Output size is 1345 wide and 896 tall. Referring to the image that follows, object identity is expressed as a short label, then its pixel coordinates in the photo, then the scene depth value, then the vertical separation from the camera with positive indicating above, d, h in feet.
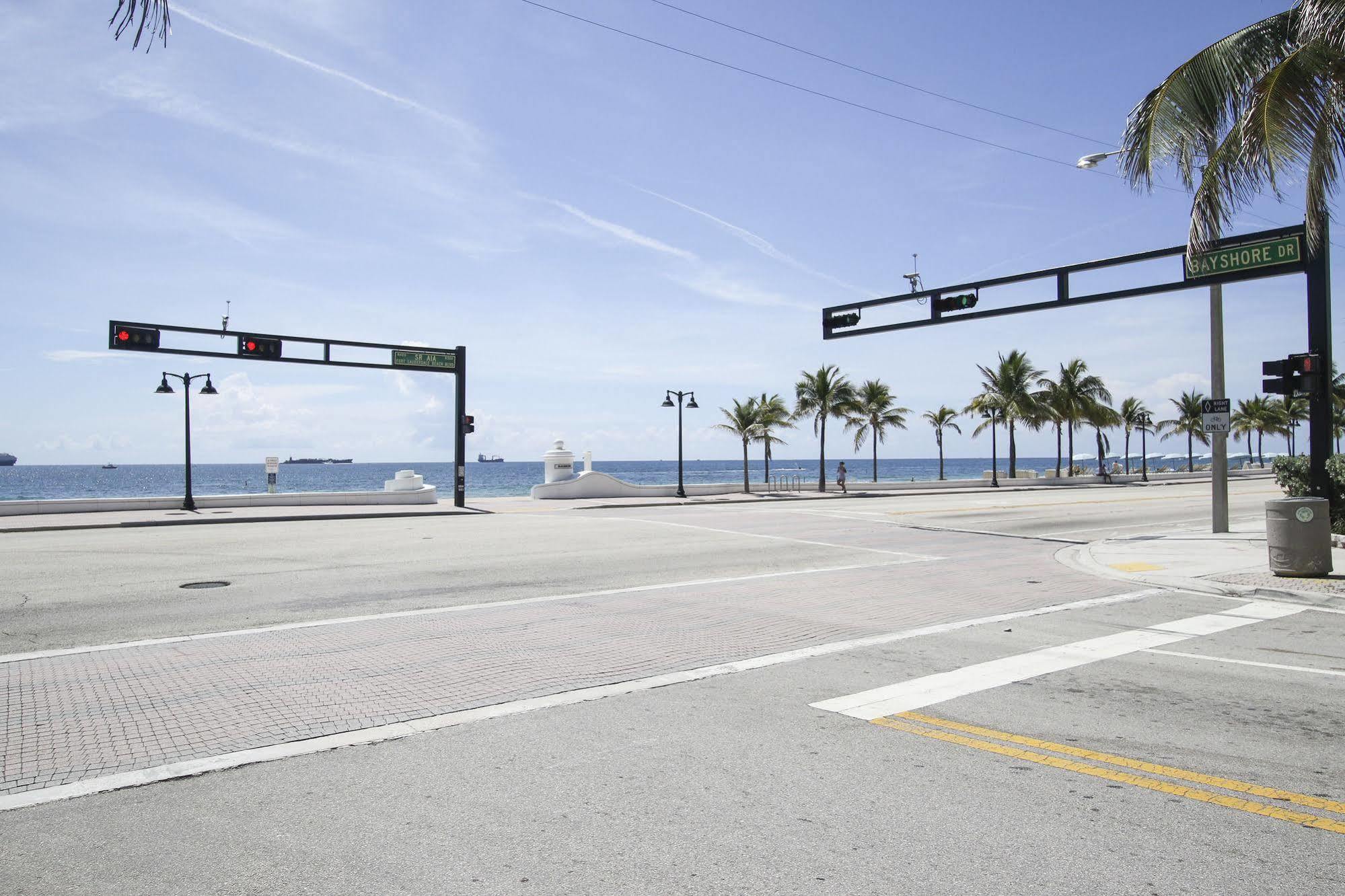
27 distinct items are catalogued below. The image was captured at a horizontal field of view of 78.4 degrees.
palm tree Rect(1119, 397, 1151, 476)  265.34 +15.55
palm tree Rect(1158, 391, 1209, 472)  279.90 +14.48
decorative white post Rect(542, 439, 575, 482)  134.72 -0.04
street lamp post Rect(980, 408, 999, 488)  170.19 +2.40
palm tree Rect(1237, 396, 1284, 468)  284.82 +16.06
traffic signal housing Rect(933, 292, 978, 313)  66.44 +13.10
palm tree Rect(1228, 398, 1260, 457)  289.33 +15.38
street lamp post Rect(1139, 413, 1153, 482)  265.67 +12.84
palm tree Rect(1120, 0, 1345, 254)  35.37 +16.55
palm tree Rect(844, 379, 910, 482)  175.52 +11.38
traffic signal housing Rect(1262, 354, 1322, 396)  45.39 +4.86
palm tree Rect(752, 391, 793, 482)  151.53 +8.80
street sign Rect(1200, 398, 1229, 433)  59.36 +3.45
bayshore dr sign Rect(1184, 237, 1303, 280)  48.65 +12.49
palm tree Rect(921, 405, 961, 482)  220.23 +11.83
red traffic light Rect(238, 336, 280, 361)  90.02 +12.95
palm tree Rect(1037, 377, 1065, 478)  189.06 +14.01
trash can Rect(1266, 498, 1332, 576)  38.42 -3.54
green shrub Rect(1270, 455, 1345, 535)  55.21 -1.21
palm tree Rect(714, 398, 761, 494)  153.79 +8.43
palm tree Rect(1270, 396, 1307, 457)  246.88 +14.40
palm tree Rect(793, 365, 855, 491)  156.15 +12.52
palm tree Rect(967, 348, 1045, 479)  185.98 +15.42
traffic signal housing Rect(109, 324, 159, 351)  82.33 +12.84
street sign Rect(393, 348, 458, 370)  105.19 +13.71
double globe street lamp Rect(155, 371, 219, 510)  97.63 +9.05
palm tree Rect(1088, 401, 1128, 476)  200.13 +11.02
